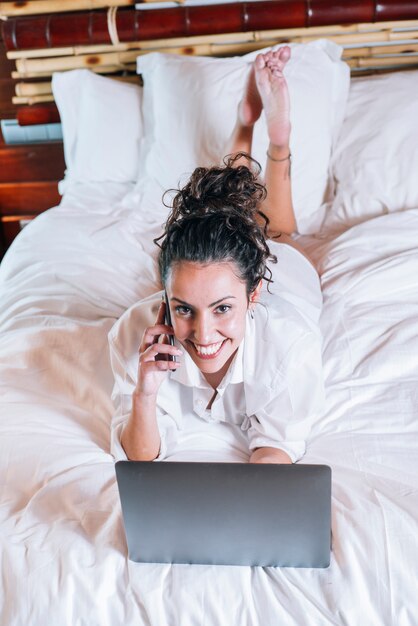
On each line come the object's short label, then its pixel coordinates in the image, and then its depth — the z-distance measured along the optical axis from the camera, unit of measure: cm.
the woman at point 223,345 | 104
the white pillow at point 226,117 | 198
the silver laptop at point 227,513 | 86
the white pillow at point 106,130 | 219
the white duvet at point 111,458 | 91
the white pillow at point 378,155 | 184
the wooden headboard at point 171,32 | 214
